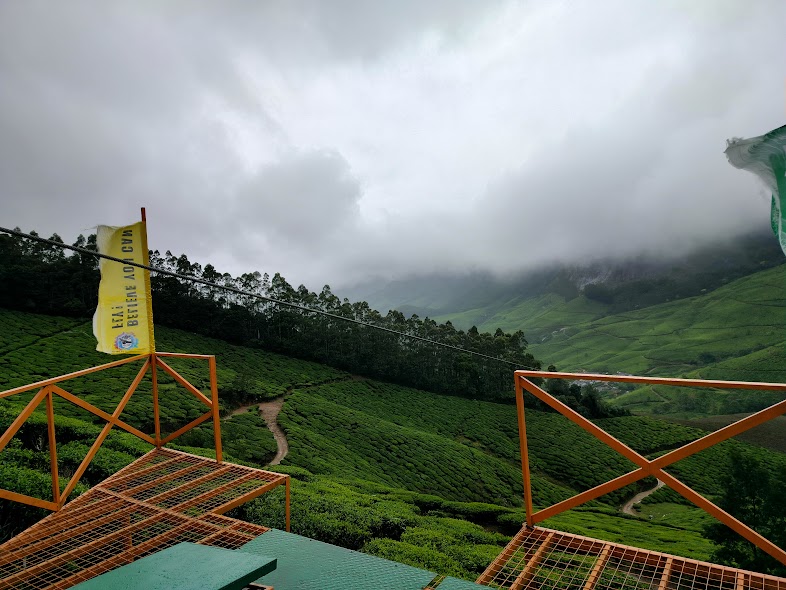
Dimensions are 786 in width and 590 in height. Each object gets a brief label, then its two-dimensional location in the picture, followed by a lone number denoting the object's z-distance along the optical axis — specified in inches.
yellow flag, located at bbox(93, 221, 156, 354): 207.2
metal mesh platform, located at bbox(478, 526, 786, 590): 103.9
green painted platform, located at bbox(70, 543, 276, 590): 71.3
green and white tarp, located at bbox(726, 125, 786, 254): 92.4
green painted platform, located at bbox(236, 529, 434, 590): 94.2
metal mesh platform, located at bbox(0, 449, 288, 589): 119.2
